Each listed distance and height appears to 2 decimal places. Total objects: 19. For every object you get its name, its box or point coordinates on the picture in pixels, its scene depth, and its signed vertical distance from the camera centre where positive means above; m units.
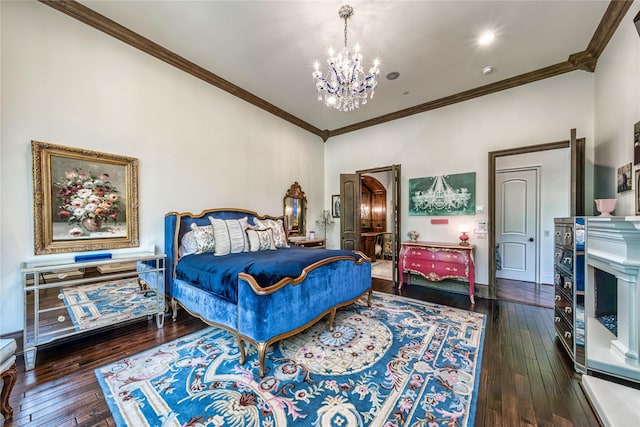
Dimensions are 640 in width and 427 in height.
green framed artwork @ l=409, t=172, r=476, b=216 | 4.06 +0.27
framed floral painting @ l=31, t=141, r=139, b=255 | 2.32 +0.15
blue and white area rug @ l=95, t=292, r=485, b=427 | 1.50 -1.33
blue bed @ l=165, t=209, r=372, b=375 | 1.98 -0.77
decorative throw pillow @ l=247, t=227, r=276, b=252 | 3.48 -0.43
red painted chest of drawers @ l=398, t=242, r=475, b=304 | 3.75 -0.88
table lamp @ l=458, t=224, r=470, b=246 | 3.98 -0.43
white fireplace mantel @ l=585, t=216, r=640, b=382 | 1.61 -0.57
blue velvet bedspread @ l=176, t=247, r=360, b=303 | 2.13 -0.57
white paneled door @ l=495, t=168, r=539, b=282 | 4.70 -0.31
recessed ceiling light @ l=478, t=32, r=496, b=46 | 2.83 +2.12
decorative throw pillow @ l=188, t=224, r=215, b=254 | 3.14 -0.37
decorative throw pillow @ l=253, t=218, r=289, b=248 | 3.84 -0.31
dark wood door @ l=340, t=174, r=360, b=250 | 5.18 +0.05
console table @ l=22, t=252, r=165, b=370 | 2.02 -0.85
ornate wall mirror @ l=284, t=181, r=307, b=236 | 5.07 +0.02
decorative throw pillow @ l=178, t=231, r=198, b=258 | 3.13 -0.46
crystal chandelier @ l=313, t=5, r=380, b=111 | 2.51 +1.57
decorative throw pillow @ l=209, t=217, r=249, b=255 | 3.19 -0.35
